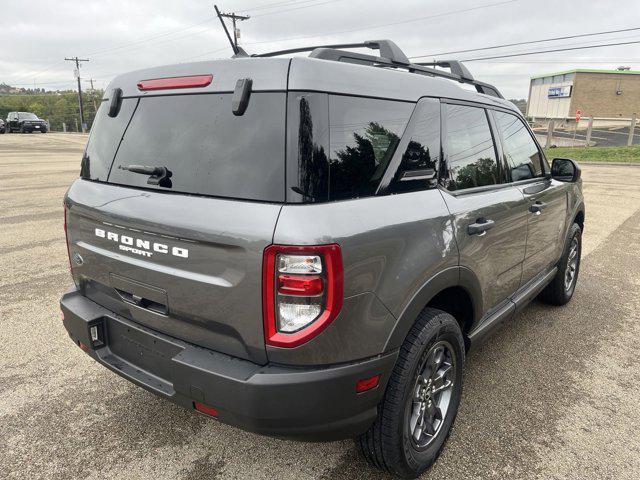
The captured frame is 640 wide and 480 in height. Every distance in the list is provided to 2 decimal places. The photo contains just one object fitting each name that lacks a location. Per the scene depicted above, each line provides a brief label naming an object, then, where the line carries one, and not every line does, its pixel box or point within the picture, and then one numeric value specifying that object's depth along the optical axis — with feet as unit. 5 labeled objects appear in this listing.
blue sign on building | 190.21
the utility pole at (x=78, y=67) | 193.59
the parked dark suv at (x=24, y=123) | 116.98
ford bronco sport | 5.72
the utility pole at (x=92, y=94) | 273.25
